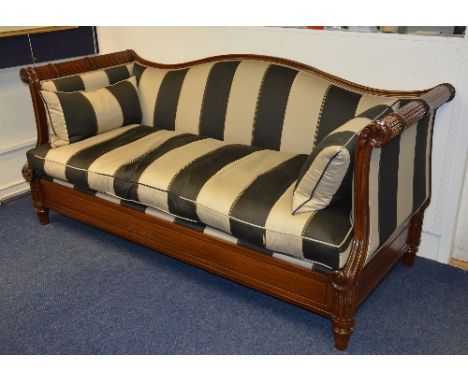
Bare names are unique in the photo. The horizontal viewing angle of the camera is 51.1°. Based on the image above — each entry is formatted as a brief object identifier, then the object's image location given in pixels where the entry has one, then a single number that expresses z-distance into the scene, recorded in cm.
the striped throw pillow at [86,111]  246
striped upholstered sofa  166
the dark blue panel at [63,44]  291
